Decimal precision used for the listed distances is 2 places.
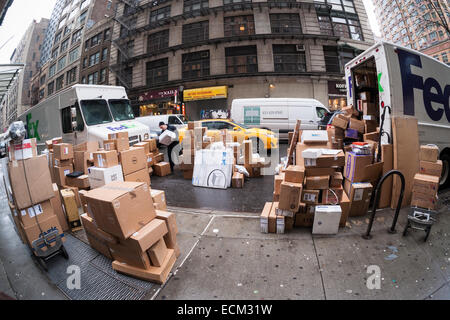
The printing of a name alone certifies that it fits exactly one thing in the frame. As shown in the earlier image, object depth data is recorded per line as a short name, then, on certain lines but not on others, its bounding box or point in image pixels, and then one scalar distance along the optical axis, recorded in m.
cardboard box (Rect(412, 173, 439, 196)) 2.84
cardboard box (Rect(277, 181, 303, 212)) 2.95
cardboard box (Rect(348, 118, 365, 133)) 4.86
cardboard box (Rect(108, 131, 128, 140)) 4.50
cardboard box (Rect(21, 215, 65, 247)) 2.68
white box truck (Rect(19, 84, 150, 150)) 7.61
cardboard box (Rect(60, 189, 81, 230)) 3.51
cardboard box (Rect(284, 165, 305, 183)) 3.03
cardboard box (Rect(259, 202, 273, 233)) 3.08
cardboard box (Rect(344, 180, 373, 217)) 3.43
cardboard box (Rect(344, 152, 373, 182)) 3.46
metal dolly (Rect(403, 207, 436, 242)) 2.75
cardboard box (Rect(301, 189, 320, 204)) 3.12
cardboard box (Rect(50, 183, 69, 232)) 3.40
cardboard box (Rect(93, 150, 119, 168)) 3.95
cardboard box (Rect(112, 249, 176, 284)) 2.18
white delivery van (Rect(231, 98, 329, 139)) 11.50
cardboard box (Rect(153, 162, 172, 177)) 6.76
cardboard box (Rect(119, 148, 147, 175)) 4.45
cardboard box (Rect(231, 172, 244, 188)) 5.29
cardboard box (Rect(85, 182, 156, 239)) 2.09
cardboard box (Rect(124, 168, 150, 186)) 4.56
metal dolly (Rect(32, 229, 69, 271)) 2.61
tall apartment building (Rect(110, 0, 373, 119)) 17.78
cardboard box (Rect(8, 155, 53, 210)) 2.58
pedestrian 7.25
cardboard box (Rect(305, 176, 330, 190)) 3.11
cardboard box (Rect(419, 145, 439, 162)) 2.96
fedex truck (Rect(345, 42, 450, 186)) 3.66
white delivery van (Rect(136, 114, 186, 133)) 13.42
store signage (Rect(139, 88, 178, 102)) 19.69
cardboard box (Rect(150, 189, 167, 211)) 3.36
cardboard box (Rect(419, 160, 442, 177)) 2.99
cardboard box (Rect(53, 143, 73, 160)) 4.71
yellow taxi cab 8.03
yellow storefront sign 18.11
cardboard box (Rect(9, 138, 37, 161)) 2.61
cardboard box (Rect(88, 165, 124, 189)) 3.80
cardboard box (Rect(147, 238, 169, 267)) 2.27
